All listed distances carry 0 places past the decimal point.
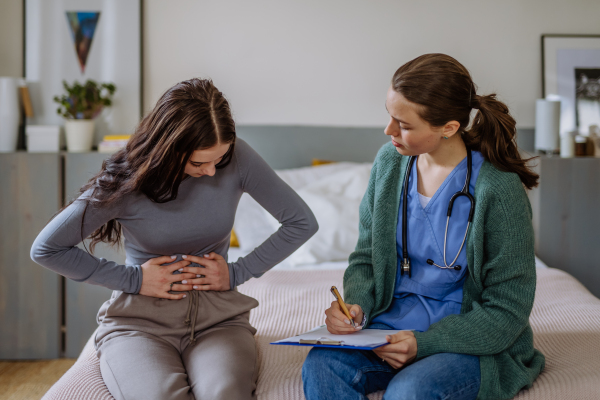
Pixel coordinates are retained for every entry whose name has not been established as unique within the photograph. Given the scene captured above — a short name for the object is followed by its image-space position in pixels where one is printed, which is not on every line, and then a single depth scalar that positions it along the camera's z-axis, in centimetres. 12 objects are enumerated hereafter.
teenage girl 132
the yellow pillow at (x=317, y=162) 292
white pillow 247
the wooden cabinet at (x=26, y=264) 254
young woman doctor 126
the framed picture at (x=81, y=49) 285
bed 135
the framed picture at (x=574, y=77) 296
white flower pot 269
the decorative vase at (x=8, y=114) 264
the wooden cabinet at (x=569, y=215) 269
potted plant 270
